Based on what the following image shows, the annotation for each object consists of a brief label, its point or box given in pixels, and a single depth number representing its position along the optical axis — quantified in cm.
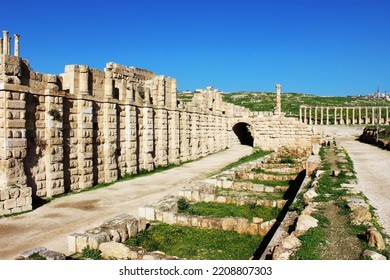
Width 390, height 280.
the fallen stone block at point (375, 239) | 599
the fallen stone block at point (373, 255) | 552
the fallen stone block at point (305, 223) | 709
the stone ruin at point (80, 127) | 1138
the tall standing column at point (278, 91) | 4090
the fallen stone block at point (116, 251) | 711
